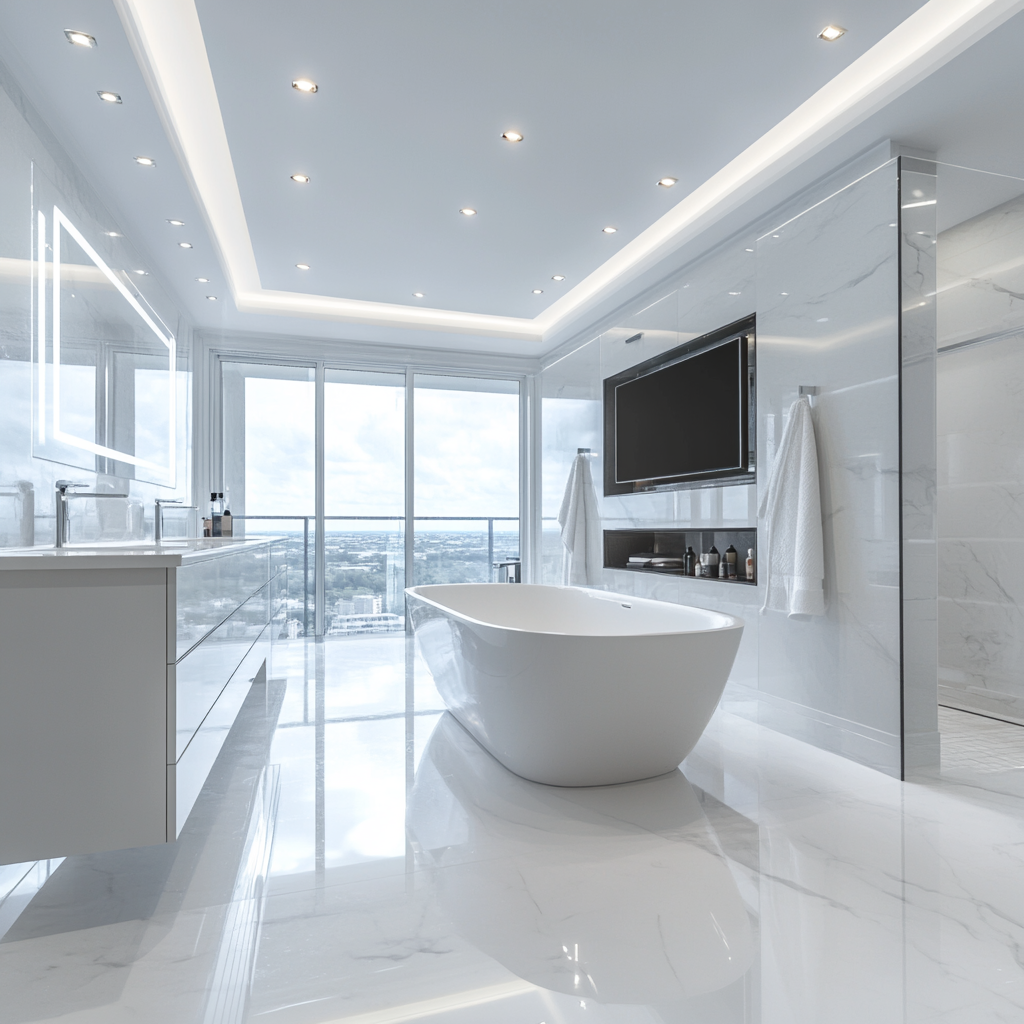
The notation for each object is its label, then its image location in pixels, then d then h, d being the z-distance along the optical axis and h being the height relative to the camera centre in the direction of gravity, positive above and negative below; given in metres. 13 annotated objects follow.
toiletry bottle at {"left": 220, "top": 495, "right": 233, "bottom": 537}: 4.04 -0.06
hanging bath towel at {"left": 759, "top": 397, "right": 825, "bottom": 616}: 2.83 -0.05
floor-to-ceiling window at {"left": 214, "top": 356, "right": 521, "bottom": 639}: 5.52 +0.28
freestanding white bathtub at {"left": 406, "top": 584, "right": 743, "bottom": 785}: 2.19 -0.57
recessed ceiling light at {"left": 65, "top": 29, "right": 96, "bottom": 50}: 2.11 +1.39
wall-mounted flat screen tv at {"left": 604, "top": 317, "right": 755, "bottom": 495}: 3.47 +0.53
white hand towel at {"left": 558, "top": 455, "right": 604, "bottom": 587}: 5.11 -0.11
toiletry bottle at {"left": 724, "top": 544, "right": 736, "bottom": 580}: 3.72 -0.25
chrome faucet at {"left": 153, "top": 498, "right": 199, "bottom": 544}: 2.67 -0.02
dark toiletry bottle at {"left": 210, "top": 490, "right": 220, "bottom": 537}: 4.05 -0.01
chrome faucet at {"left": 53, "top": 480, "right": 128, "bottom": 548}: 2.29 +0.01
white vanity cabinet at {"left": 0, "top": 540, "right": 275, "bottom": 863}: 1.52 -0.40
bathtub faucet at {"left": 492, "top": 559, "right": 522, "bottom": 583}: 6.05 -0.49
